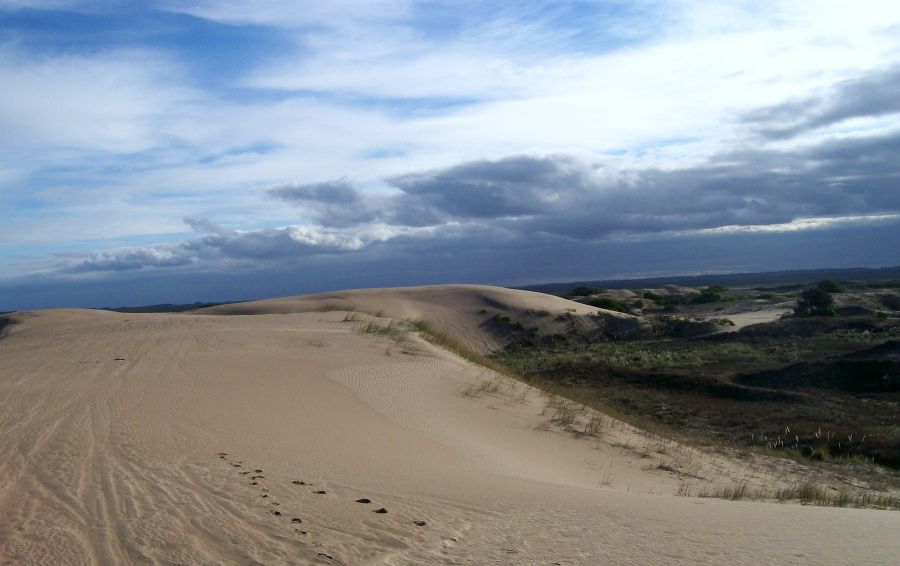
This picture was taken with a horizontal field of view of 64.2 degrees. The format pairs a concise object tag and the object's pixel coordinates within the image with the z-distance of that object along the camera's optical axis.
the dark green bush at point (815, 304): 35.03
